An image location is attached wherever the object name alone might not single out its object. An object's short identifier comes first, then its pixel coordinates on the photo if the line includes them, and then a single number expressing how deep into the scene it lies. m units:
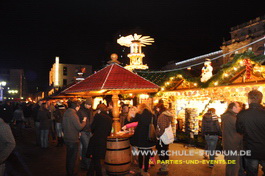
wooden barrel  5.41
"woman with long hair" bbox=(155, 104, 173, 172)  5.99
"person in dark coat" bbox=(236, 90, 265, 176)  3.61
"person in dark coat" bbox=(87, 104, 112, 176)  5.01
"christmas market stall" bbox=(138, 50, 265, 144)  7.74
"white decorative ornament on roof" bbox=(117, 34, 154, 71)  14.40
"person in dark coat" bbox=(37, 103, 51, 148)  9.41
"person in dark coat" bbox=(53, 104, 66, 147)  9.83
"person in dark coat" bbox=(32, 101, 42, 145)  10.05
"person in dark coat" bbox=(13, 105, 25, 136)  12.83
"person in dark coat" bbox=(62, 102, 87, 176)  5.40
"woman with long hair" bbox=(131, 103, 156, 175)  5.54
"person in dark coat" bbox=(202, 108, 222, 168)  6.39
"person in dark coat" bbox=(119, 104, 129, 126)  8.60
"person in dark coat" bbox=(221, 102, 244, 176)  4.66
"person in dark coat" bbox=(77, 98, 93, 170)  6.39
